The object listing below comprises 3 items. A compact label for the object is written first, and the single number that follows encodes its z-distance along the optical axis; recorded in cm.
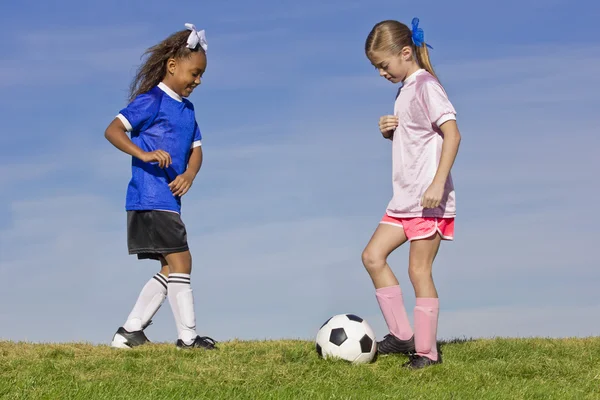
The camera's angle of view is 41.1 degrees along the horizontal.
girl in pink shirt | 709
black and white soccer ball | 743
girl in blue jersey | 805
